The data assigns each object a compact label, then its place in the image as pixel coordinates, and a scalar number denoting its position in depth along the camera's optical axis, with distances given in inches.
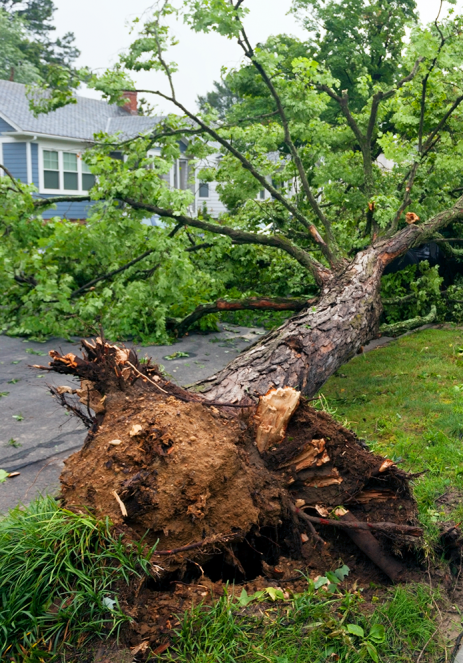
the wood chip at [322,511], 120.0
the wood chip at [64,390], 126.2
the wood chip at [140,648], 88.2
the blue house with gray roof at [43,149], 868.0
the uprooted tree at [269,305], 110.1
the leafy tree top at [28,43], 1475.1
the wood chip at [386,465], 122.0
